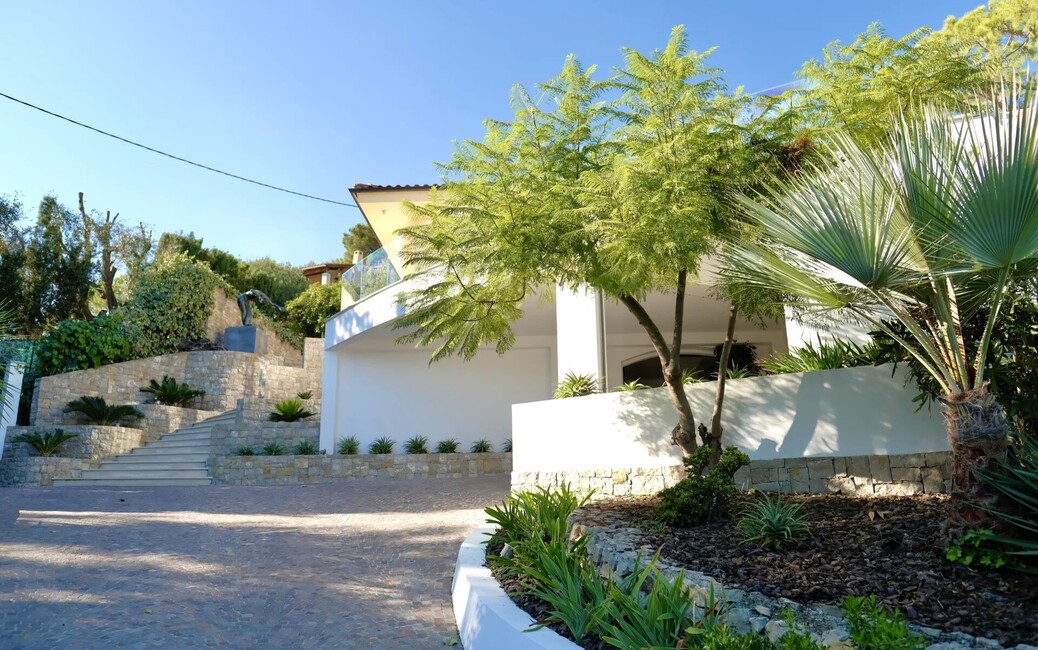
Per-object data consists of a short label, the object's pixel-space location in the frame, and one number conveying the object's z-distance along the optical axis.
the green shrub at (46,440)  13.59
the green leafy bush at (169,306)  19.50
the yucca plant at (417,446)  15.70
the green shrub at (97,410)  15.30
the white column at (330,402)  15.63
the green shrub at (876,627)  2.80
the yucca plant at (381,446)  15.52
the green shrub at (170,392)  17.95
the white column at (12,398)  13.92
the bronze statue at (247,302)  22.12
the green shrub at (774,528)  4.57
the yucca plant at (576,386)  9.83
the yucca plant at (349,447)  15.34
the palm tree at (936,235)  3.59
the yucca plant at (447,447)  15.84
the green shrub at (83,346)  16.41
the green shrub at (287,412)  16.58
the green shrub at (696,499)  5.38
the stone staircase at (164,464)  13.77
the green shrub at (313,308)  24.64
